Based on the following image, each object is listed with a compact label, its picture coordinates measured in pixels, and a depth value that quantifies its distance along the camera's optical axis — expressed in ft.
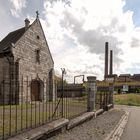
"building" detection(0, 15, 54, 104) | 41.88
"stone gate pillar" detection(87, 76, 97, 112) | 24.64
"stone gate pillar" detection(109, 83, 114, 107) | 41.12
